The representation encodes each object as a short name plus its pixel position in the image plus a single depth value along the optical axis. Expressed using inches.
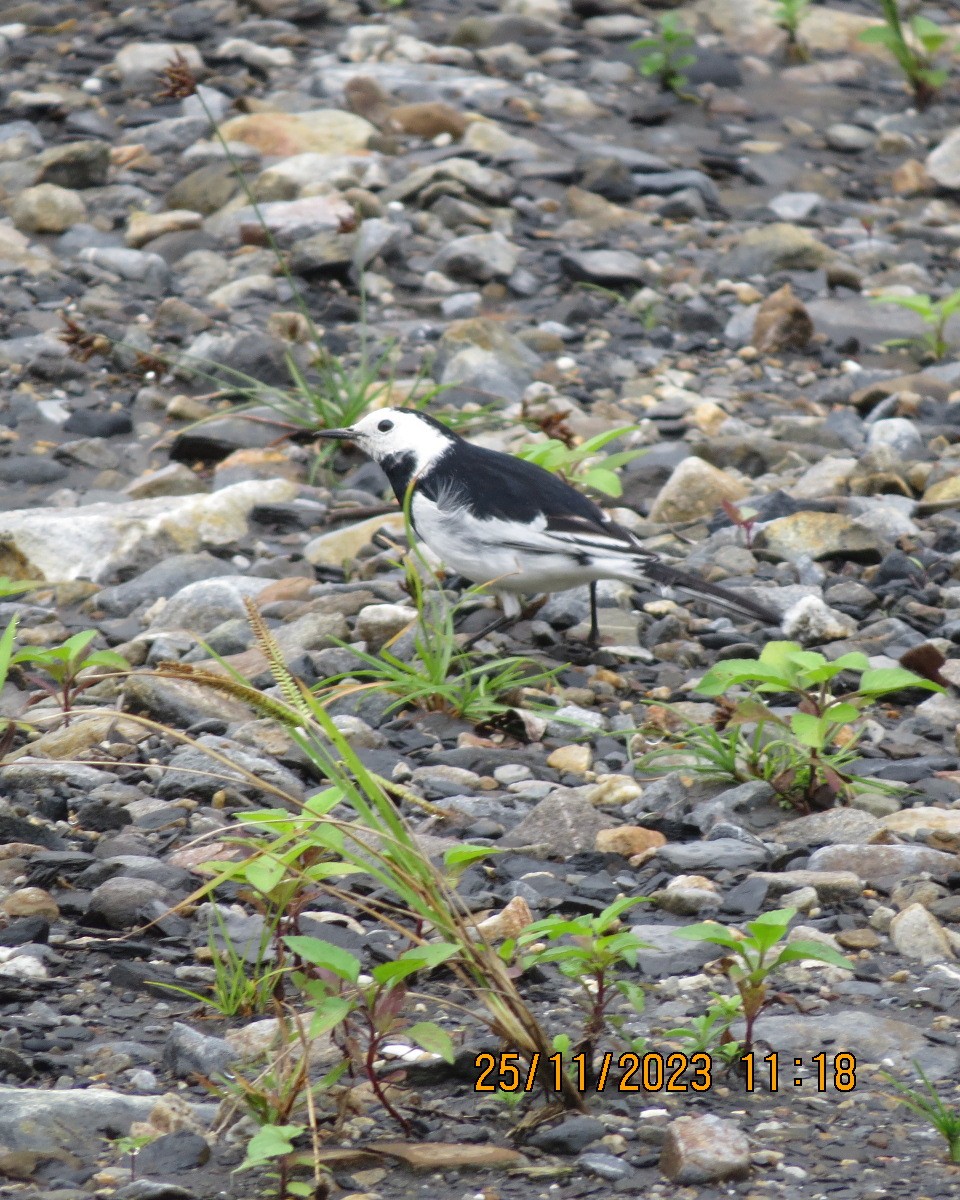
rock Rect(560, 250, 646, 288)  661.3
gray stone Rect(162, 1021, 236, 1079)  209.2
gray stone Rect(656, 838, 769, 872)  285.0
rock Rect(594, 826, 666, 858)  295.4
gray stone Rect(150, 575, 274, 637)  411.8
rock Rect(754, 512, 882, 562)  443.2
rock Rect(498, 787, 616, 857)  294.5
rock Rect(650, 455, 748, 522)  488.7
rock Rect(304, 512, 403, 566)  465.7
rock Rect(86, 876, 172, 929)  253.9
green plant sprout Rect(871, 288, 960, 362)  572.4
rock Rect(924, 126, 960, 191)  790.9
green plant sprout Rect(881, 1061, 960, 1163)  189.3
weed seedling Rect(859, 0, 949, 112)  839.7
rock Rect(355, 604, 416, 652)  395.9
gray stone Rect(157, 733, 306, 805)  307.9
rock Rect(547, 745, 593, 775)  340.8
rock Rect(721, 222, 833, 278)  685.9
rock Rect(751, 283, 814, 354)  618.8
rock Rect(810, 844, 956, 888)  277.7
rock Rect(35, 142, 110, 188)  706.2
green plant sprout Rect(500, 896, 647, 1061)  196.2
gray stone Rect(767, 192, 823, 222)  749.3
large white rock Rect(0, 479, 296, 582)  463.8
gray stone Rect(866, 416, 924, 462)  525.7
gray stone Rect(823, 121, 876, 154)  821.9
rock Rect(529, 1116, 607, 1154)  193.8
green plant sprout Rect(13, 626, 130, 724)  294.2
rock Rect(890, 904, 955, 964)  251.6
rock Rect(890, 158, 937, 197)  790.5
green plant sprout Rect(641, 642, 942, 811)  286.5
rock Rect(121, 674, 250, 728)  353.4
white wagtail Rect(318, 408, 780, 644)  389.7
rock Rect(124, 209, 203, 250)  676.7
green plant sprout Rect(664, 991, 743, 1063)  207.0
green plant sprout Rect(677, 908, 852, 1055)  194.1
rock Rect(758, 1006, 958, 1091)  216.2
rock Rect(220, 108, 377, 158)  738.8
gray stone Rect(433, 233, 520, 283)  662.5
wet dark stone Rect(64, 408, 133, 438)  558.6
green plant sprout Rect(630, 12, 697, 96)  837.2
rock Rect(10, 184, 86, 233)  680.4
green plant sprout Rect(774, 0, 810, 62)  877.8
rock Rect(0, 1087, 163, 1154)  188.4
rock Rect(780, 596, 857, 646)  392.8
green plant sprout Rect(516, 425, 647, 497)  421.7
